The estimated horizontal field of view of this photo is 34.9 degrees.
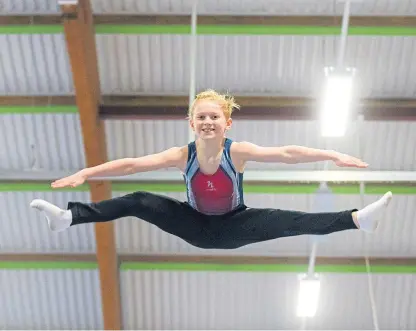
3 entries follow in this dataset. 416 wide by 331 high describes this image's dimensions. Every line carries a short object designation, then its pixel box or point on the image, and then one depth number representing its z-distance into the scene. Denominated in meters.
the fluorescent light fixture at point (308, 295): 9.82
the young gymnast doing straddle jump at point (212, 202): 5.41
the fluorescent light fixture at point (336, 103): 7.87
